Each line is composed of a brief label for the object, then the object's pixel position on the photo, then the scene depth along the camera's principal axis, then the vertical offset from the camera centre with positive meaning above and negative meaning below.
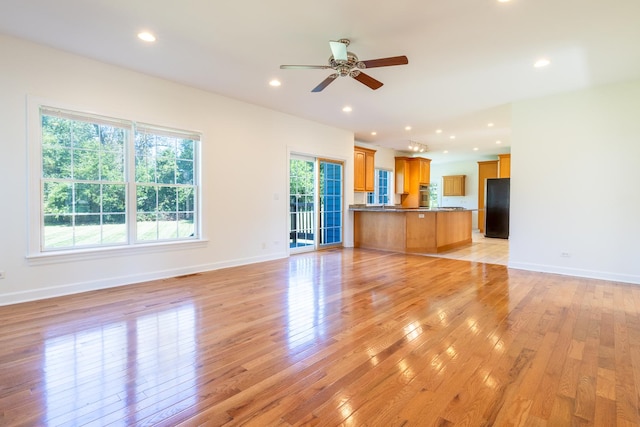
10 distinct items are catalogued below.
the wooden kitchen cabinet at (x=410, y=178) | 10.26 +0.94
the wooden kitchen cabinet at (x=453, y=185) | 12.27 +0.86
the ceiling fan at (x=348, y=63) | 3.10 +1.50
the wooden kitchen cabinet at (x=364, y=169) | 8.26 +1.02
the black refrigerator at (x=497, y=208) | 9.09 -0.04
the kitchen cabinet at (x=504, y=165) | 9.53 +1.26
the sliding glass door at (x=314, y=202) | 6.67 +0.11
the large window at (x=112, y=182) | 3.71 +0.34
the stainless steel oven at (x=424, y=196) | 10.63 +0.37
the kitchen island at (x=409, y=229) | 6.84 -0.50
